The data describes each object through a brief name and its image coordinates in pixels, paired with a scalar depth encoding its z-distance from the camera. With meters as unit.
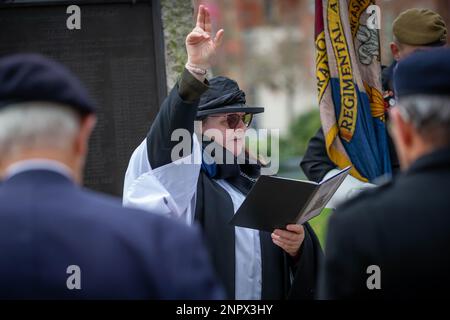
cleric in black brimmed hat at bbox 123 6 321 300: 7.32
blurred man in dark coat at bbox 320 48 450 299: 4.30
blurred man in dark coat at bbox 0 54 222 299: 3.99
